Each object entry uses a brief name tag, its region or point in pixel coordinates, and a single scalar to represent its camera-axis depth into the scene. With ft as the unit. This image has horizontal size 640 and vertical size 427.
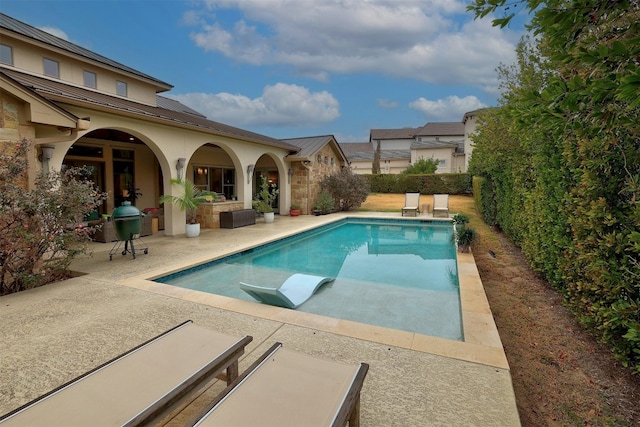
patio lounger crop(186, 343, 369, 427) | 6.48
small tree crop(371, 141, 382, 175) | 142.44
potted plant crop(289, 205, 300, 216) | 58.80
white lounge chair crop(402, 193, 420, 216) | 57.31
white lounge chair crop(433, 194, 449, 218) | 56.65
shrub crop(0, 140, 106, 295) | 17.58
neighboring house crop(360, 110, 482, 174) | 141.59
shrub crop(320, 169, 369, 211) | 62.54
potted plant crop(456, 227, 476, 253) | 28.07
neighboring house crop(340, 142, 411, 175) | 161.74
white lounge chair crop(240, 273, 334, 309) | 17.11
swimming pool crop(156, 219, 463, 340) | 17.44
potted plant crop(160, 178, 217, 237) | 35.65
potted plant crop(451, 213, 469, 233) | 30.96
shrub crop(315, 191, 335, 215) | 59.57
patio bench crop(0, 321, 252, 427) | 6.41
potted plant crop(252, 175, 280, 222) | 48.67
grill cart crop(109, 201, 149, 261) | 25.17
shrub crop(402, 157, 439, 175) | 119.65
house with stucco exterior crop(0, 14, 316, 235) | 21.85
